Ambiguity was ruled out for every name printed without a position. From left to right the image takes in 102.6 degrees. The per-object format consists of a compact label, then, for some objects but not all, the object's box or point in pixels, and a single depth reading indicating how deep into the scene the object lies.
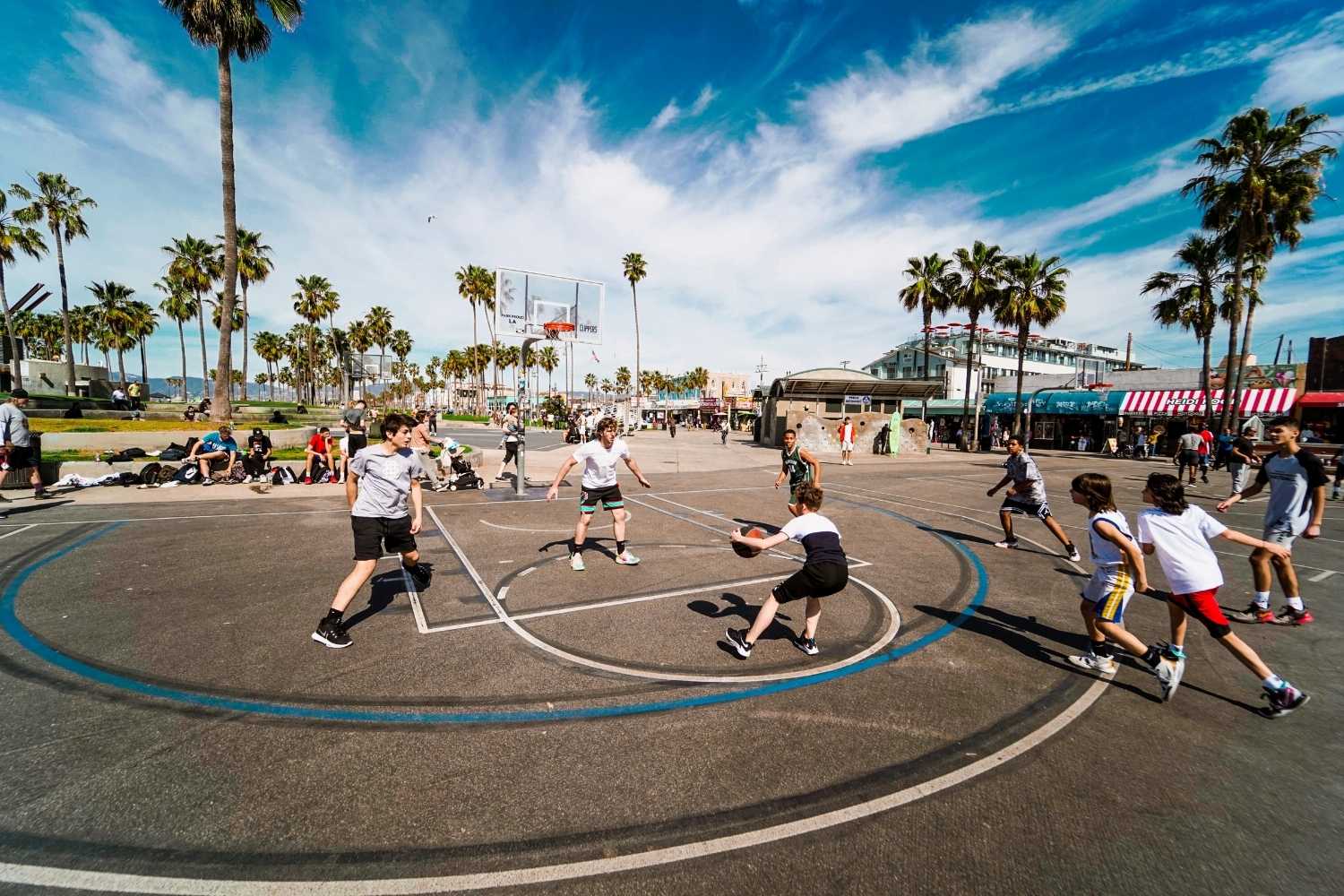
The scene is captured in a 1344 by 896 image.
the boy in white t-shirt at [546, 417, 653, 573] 7.50
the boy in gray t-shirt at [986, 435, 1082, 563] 8.88
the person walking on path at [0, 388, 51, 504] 11.55
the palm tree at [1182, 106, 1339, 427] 24.05
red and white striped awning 32.28
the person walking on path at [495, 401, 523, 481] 15.18
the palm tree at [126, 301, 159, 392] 54.62
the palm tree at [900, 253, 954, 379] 39.25
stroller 15.09
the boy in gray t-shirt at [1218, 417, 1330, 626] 6.06
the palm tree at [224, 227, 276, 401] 43.03
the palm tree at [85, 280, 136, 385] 52.34
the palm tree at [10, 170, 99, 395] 37.75
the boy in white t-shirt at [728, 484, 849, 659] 4.48
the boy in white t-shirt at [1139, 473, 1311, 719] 4.02
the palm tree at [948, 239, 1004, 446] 35.31
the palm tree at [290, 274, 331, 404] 61.59
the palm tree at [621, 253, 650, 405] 63.47
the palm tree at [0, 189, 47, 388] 35.88
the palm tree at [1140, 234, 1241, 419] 29.52
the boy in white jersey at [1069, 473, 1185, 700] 4.25
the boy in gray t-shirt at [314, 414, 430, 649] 5.24
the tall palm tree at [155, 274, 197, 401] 49.01
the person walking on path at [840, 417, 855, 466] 25.82
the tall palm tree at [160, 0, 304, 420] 20.41
